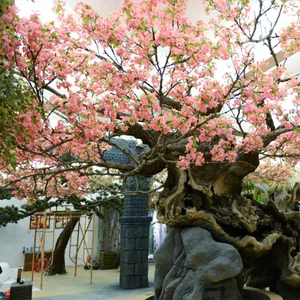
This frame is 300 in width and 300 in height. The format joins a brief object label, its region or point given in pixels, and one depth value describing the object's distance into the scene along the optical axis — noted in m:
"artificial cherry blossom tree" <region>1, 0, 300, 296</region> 2.64
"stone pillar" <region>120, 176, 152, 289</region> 7.41
